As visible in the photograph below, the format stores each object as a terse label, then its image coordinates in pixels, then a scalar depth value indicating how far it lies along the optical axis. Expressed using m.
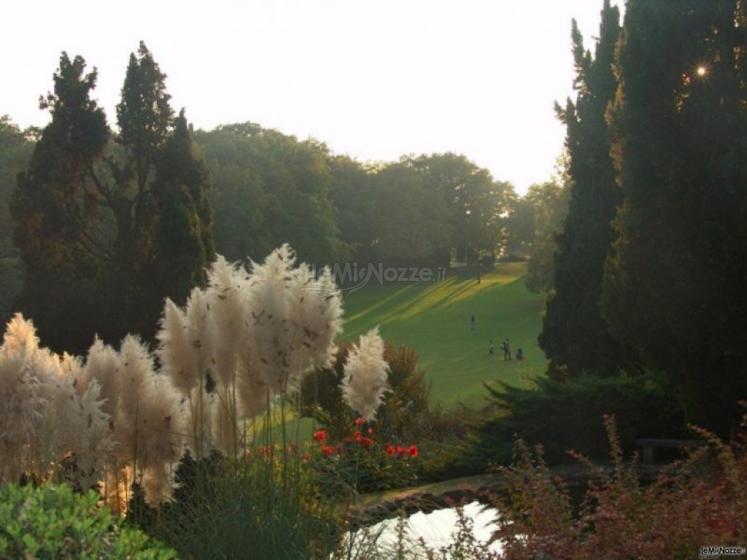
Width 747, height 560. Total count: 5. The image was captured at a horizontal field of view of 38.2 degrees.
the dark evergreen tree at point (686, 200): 12.10
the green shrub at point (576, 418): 13.27
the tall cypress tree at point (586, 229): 16.77
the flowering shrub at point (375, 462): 11.48
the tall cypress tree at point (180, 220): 20.62
